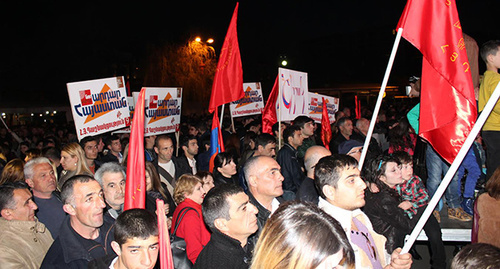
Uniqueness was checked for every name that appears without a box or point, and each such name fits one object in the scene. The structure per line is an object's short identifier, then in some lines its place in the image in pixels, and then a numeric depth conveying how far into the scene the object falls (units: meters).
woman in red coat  4.30
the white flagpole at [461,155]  2.96
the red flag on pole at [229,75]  8.34
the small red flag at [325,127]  10.45
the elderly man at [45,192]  4.98
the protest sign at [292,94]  8.55
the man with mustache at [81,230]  3.60
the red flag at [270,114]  10.38
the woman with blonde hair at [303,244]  1.99
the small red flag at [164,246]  2.60
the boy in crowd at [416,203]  5.12
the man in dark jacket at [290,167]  7.00
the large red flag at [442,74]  4.14
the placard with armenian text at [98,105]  7.13
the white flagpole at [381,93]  4.14
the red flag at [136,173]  4.11
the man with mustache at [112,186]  4.79
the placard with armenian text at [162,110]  9.19
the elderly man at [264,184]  4.62
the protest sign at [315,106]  11.39
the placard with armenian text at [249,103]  12.21
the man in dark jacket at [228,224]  3.22
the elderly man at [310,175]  5.09
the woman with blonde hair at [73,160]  6.30
